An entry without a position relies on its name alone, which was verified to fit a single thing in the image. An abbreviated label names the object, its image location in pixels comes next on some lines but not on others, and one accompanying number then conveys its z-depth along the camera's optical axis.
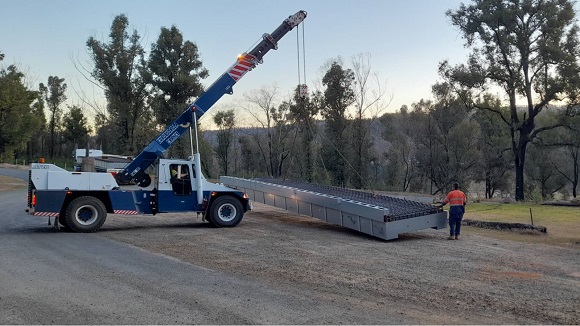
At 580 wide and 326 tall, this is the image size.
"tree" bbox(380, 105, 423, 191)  60.38
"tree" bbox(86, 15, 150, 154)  47.62
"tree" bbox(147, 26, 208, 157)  45.19
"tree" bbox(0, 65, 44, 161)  42.38
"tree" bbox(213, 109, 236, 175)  59.28
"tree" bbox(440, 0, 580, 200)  34.56
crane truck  14.82
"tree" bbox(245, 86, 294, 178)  56.22
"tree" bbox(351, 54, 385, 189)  48.91
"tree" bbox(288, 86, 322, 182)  49.75
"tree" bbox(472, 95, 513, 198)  54.25
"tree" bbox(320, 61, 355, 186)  48.66
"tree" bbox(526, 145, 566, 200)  56.95
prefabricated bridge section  14.05
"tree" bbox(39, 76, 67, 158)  86.50
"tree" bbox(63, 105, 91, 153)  78.06
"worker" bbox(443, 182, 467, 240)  14.62
